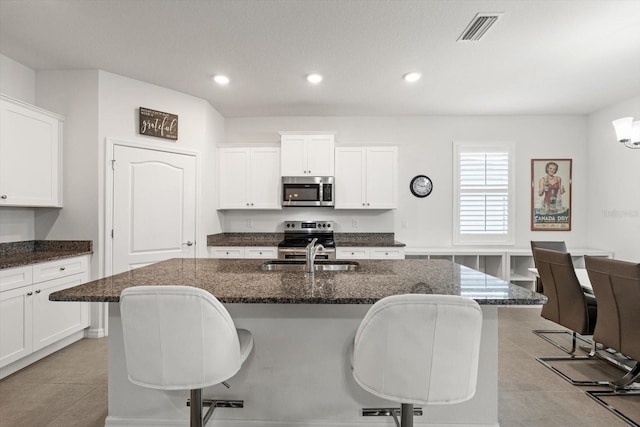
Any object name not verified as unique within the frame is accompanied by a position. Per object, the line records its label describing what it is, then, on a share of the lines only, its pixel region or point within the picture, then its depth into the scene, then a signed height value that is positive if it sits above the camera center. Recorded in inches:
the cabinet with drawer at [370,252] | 161.9 -20.0
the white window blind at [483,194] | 184.7 +10.8
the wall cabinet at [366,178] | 171.2 +18.0
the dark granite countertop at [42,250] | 110.0 -15.5
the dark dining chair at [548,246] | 136.5 -14.3
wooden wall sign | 138.9 +38.2
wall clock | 186.5 +15.1
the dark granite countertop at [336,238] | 167.2 -15.1
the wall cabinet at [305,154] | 169.2 +29.9
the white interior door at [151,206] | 134.5 +1.8
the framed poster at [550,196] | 184.9 +9.9
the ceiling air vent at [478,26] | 91.7 +55.3
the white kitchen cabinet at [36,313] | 97.0 -34.2
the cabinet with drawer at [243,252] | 161.2 -20.2
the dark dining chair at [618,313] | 81.0 -25.9
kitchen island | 69.1 -35.5
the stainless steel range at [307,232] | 175.7 -11.4
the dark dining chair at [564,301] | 101.2 -28.5
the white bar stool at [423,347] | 44.8 -19.1
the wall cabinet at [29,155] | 107.3 +19.4
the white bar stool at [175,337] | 48.3 -19.2
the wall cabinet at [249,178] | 174.4 +17.8
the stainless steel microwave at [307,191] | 169.3 +10.8
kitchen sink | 86.7 -15.1
